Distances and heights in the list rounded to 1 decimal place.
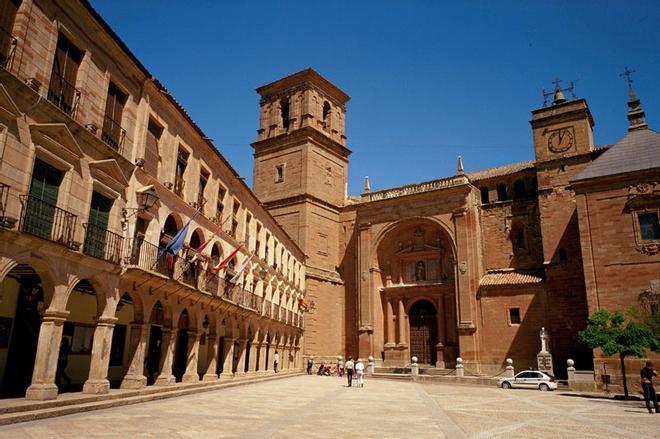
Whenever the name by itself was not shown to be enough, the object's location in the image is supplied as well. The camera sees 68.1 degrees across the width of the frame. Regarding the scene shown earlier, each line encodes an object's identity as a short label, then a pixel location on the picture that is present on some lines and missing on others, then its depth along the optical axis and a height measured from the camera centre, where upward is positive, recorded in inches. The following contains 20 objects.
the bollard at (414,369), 1190.2 -61.3
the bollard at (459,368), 1130.0 -55.2
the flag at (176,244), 571.8 +107.2
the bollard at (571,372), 920.9 -47.2
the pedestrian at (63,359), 536.1 -25.9
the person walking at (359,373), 911.0 -56.6
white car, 946.1 -68.9
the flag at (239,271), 816.6 +111.4
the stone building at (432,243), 1189.1 +278.9
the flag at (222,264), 710.4 +107.2
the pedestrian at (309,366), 1353.3 -67.6
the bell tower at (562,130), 1238.9 +543.8
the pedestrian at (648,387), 560.7 -43.8
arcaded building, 398.9 +127.9
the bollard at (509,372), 1034.6 -55.4
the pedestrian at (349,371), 928.3 -54.2
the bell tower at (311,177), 1470.2 +514.6
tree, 766.5 +17.7
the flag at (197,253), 638.1 +109.2
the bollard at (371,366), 1298.1 -62.0
